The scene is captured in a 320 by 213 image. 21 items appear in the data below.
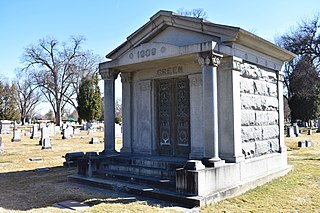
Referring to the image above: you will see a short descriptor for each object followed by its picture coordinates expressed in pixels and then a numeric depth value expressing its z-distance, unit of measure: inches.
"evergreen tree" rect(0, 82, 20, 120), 2054.6
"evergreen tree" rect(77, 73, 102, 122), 1760.6
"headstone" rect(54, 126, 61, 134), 1315.0
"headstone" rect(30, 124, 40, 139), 1005.2
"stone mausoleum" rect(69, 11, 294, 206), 231.8
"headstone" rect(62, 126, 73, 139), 959.6
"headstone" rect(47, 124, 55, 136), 1215.1
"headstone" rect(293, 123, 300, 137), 886.4
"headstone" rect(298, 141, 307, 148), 603.3
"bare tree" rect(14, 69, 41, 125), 2397.9
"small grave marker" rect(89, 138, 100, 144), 788.0
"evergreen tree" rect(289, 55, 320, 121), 1405.0
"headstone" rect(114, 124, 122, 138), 978.7
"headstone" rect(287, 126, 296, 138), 857.7
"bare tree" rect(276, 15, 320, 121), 1381.6
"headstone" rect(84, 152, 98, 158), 300.0
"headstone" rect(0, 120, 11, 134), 1239.5
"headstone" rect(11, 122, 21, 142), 853.8
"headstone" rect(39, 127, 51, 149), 650.2
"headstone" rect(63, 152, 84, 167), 401.1
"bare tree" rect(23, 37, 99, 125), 1729.8
